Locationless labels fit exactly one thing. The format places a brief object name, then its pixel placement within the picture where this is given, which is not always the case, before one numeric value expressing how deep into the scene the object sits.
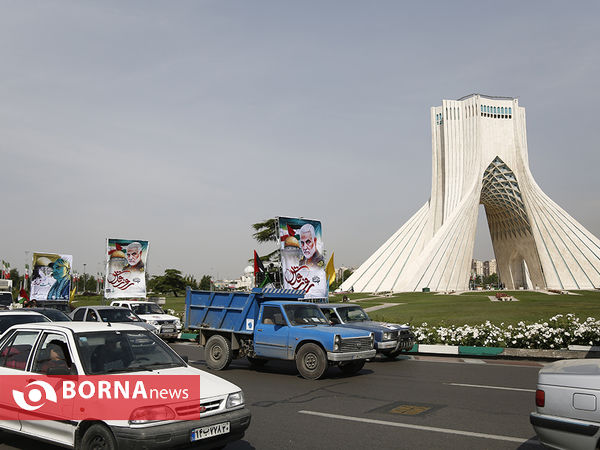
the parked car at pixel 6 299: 26.86
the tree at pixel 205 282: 141.55
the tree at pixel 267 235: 51.72
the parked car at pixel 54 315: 16.48
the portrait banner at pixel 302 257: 20.38
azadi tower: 63.25
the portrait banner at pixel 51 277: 30.91
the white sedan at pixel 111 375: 5.16
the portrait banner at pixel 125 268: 27.27
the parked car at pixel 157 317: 20.94
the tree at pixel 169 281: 99.69
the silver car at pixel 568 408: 4.74
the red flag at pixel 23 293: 33.16
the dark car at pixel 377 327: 14.91
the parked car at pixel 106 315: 17.59
